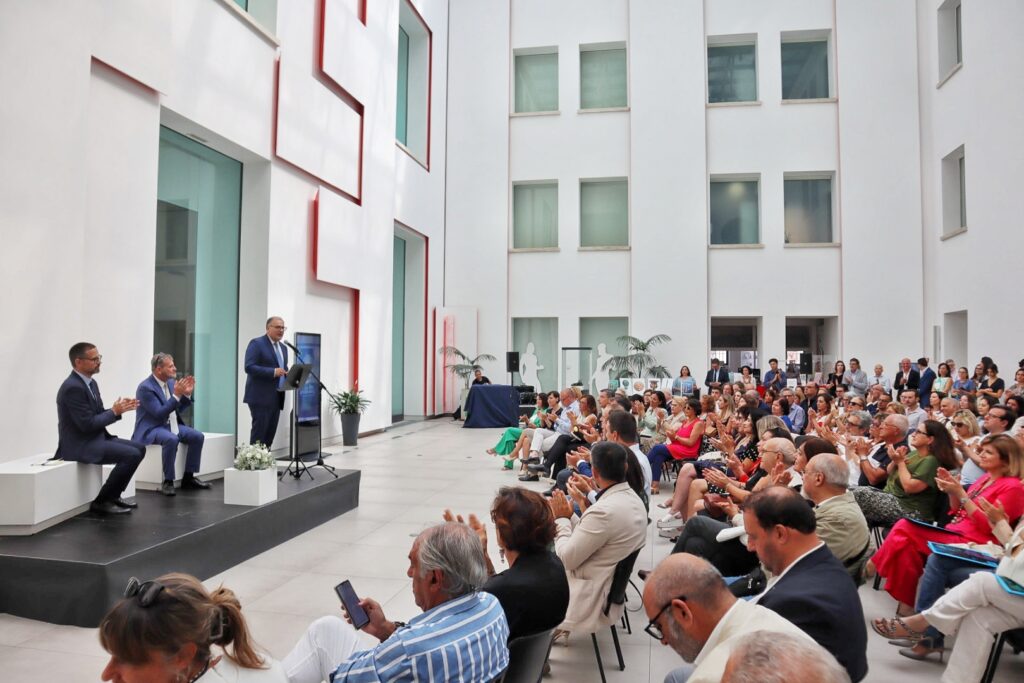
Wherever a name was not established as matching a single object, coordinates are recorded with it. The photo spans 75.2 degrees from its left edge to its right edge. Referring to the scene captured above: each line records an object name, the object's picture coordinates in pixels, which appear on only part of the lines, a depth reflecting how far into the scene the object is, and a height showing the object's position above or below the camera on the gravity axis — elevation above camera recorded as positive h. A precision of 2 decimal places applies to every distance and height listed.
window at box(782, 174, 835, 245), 16.58 +3.74
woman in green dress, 10.21 -1.22
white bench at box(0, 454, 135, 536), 4.20 -0.91
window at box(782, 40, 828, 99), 16.76 +7.36
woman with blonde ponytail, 1.58 -0.66
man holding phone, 1.81 -0.80
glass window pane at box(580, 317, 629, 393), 17.27 +0.51
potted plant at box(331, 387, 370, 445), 11.59 -0.96
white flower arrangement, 5.32 -0.82
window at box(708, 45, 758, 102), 17.03 +7.35
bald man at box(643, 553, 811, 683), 1.83 -0.70
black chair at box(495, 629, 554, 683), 2.23 -1.02
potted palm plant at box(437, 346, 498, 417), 17.06 -0.14
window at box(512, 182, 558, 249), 17.88 +3.85
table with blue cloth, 15.58 -1.14
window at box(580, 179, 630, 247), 17.48 +3.86
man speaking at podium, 7.35 -0.28
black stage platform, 3.75 -1.22
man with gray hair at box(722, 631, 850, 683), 1.07 -0.49
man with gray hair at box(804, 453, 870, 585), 3.35 -0.77
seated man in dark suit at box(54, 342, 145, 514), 4.68 -0.54
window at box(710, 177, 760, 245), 16.91 +3.71
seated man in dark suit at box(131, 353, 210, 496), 5.56 -0.44
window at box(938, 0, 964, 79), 14.52 +7.11
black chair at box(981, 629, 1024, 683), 2.82 -1.22
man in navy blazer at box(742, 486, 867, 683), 2.17 -0.76
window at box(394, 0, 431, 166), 16.62 +6.92
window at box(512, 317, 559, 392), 17.62 +0.11
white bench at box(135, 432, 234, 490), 5.74 -0.98
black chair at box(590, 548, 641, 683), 3.28 -1.09
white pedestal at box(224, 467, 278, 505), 5.26 -1.03
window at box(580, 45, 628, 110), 17.66 +7.52
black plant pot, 11.59 -1.24
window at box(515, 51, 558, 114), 18.05 +7.56
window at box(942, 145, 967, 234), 14.57 +3.71
